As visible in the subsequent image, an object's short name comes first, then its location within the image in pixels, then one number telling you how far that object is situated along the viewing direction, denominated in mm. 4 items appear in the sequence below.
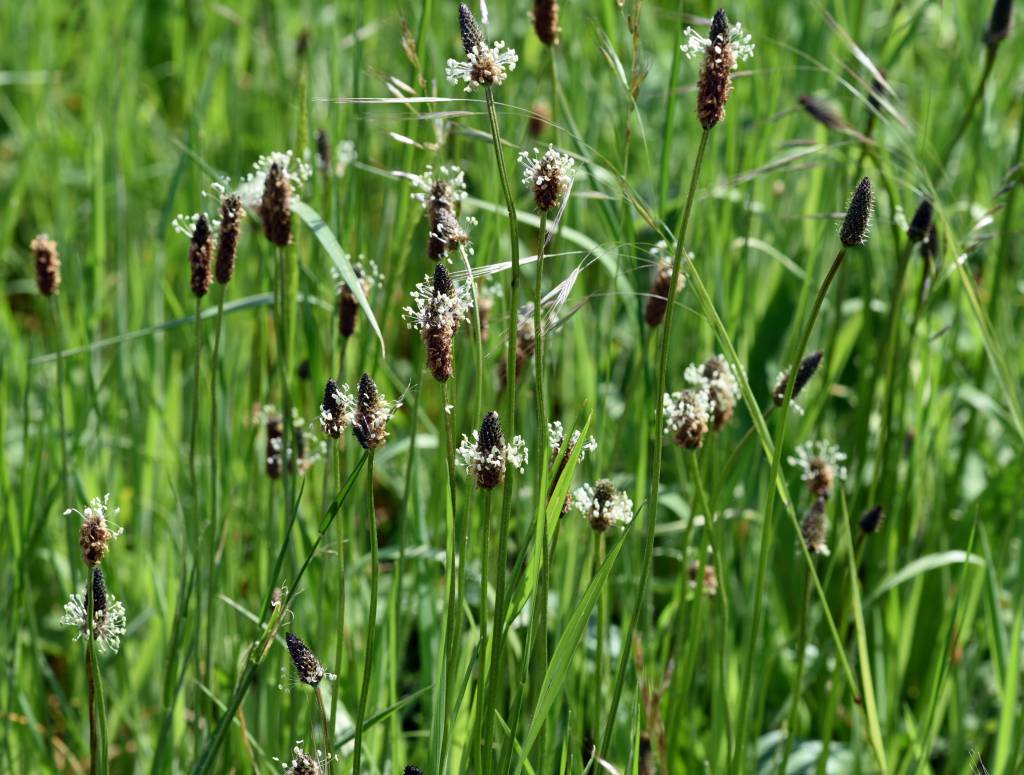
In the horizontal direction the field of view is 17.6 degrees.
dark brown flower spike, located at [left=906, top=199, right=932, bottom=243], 1016
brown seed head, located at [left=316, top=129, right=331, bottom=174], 1067
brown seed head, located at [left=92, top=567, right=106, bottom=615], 880
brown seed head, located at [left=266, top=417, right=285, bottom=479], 1023
